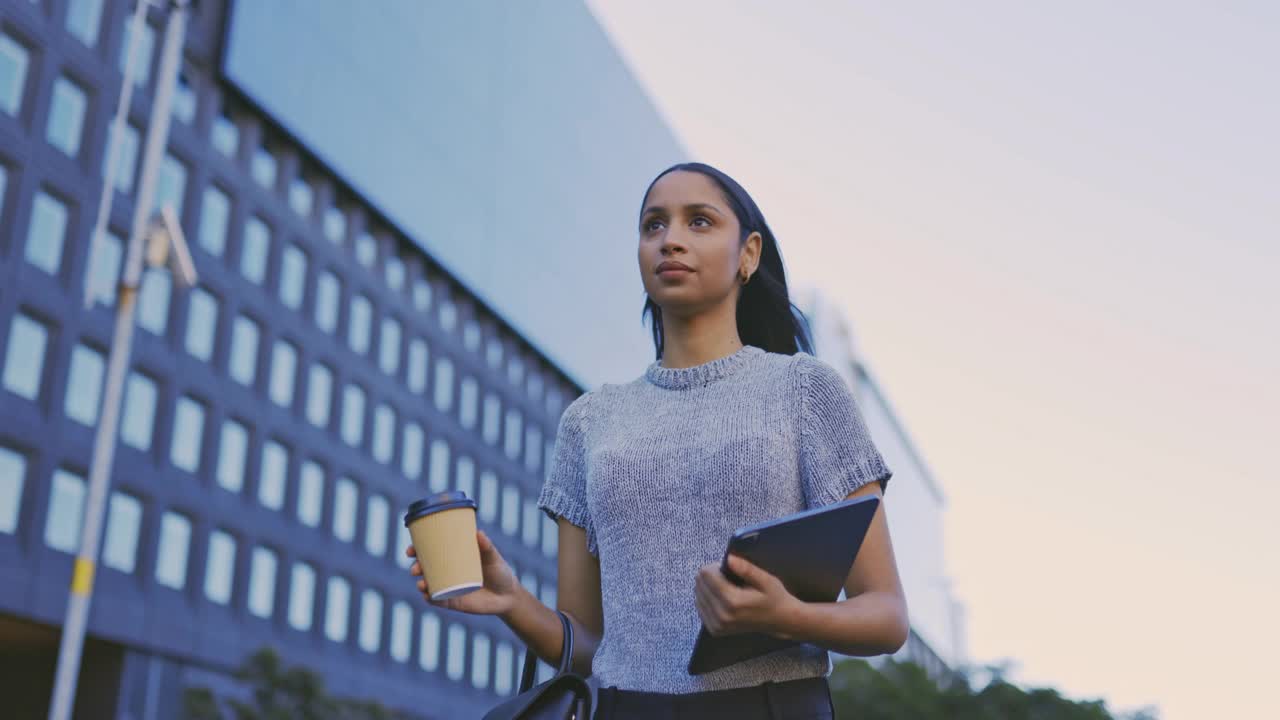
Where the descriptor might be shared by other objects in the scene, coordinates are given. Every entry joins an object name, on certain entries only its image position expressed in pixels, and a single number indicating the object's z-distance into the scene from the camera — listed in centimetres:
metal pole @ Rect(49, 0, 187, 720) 1307
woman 211
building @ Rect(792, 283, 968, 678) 9962
